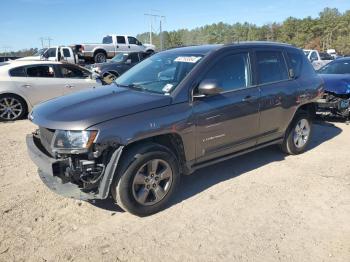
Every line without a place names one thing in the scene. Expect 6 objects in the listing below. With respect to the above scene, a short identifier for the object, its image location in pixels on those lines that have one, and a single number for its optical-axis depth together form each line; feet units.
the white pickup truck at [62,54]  73.90
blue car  27.14
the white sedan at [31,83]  32.40
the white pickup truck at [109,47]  82.74
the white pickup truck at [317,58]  76.36
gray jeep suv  12.40
